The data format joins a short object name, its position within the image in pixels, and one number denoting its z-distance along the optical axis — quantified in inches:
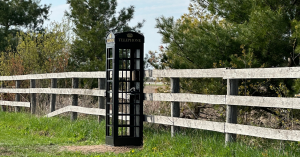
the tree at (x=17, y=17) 1468.3
